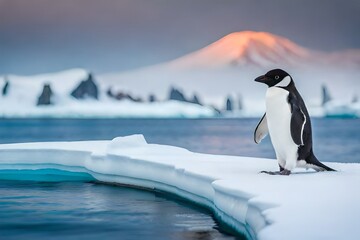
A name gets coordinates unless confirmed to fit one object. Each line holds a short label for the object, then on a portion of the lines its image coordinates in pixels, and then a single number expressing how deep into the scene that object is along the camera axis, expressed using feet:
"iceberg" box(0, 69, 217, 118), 542.16
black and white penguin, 23.04
